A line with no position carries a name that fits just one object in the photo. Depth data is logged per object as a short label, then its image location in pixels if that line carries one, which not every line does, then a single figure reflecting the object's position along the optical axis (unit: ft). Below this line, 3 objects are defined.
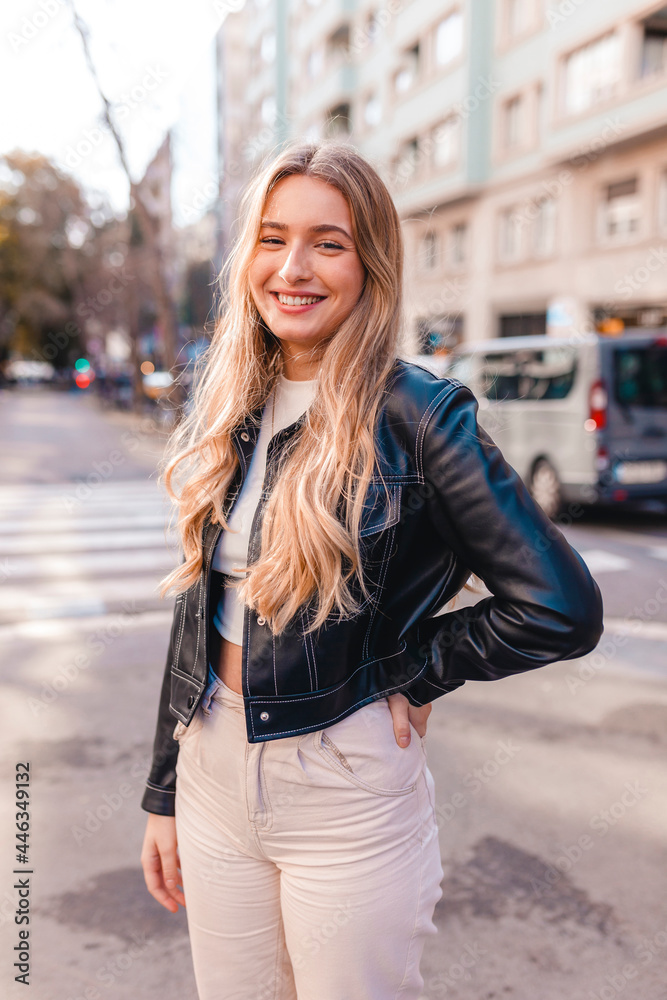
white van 30.27
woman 4.35
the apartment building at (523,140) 58.95
